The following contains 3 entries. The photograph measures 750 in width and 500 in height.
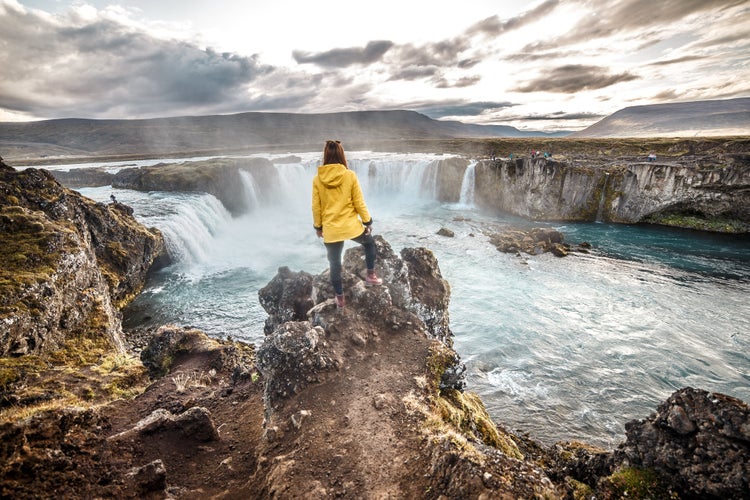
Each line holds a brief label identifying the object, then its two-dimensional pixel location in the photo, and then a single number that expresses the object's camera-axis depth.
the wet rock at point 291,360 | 5.99
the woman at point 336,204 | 6.36
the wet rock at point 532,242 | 28.28
